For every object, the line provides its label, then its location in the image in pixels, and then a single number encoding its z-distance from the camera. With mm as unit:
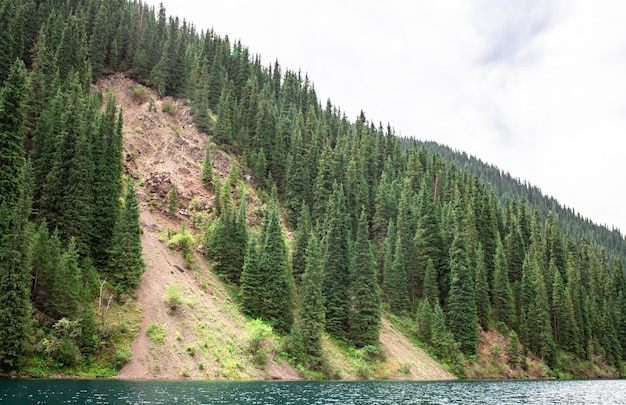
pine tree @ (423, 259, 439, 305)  92750
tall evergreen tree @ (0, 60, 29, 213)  51688
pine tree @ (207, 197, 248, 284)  76875
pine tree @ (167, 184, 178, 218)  83500
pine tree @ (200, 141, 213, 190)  92812
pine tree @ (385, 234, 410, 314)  90750
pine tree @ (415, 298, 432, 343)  84000
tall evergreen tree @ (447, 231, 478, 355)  87375
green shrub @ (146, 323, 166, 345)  56688
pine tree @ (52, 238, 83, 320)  49219
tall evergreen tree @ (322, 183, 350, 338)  76750
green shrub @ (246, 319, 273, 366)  62188
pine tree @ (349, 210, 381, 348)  75500
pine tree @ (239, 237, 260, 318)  70562
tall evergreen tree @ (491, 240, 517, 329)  99500
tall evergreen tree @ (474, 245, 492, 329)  96000
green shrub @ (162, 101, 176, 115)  108250
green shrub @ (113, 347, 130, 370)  50719
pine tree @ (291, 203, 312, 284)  82125
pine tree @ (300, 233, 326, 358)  67875
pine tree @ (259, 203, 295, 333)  70312
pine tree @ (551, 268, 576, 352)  105938
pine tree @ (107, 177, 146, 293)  61750
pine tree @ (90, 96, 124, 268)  62844
